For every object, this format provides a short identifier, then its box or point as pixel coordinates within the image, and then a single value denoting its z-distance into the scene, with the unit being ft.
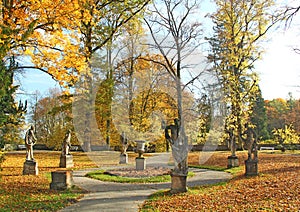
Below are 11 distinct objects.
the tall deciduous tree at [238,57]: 56.13
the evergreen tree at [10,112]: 28.04
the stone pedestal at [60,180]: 31.63
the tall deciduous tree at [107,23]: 59.47
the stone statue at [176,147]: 30.37
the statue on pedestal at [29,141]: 46.18
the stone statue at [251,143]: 43.98
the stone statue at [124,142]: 63.05
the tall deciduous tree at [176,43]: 52.49
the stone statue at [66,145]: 55.45
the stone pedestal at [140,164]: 50.67
